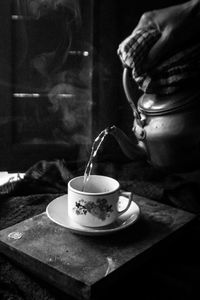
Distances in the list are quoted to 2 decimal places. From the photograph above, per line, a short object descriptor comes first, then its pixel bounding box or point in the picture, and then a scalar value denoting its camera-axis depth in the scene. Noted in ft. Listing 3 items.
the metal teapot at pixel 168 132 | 4.42
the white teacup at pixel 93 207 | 2.88
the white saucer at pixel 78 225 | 2.85
